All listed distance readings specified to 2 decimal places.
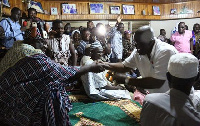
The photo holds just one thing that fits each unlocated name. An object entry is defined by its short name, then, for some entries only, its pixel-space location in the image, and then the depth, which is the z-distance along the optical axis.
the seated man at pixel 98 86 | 3.60
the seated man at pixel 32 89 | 2.44
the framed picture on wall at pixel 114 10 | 9.64
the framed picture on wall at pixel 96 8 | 9.24
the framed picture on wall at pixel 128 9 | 9.91
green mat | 2.84
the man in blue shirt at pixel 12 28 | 4.15
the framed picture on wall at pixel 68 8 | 8.78
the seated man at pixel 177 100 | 1.28
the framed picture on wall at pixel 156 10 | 10.70
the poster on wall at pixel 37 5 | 7.44
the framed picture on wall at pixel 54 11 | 8.60
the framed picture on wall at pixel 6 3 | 5.39
